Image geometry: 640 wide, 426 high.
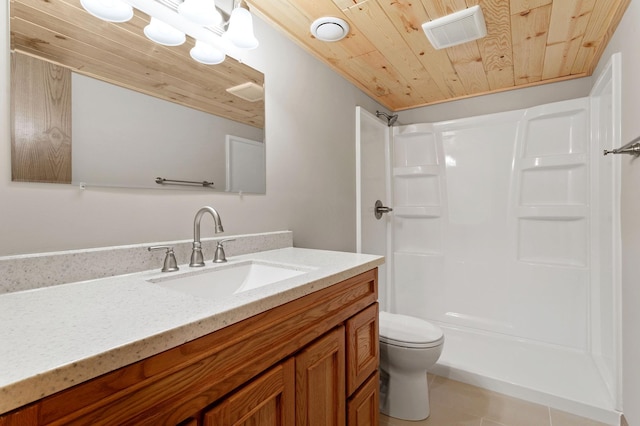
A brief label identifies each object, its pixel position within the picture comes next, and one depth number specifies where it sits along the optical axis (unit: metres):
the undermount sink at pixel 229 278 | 1.05
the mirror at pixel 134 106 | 0.91
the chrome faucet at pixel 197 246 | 1.14
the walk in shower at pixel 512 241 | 1.95
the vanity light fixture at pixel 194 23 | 1.03
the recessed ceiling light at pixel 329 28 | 1.58
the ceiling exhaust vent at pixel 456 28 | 1.52
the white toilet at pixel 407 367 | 1.63
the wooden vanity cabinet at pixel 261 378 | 0.49
